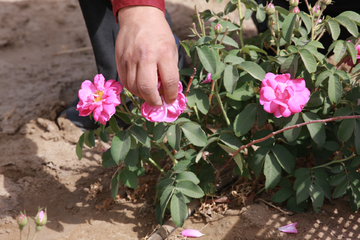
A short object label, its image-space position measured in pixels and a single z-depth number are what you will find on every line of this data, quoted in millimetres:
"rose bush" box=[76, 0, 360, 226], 1407
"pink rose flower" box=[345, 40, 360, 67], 1477
